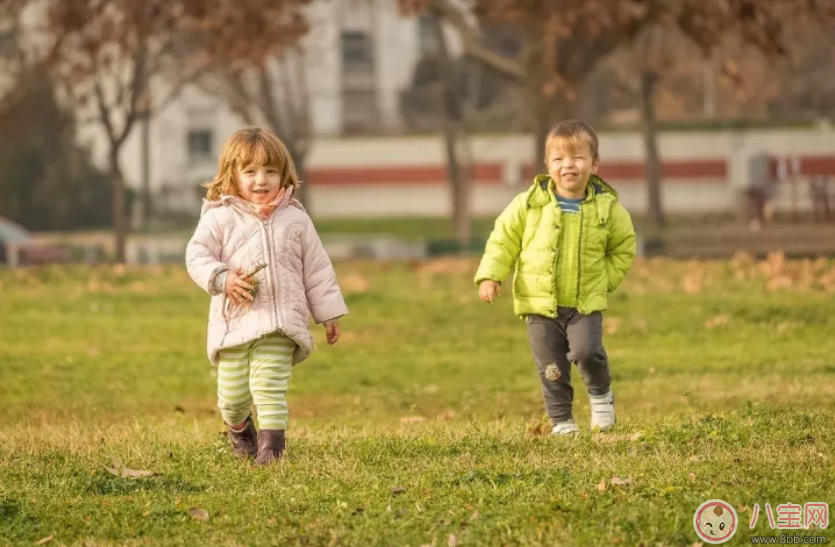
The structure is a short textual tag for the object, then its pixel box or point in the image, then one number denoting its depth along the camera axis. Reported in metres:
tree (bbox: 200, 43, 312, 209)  36.91
